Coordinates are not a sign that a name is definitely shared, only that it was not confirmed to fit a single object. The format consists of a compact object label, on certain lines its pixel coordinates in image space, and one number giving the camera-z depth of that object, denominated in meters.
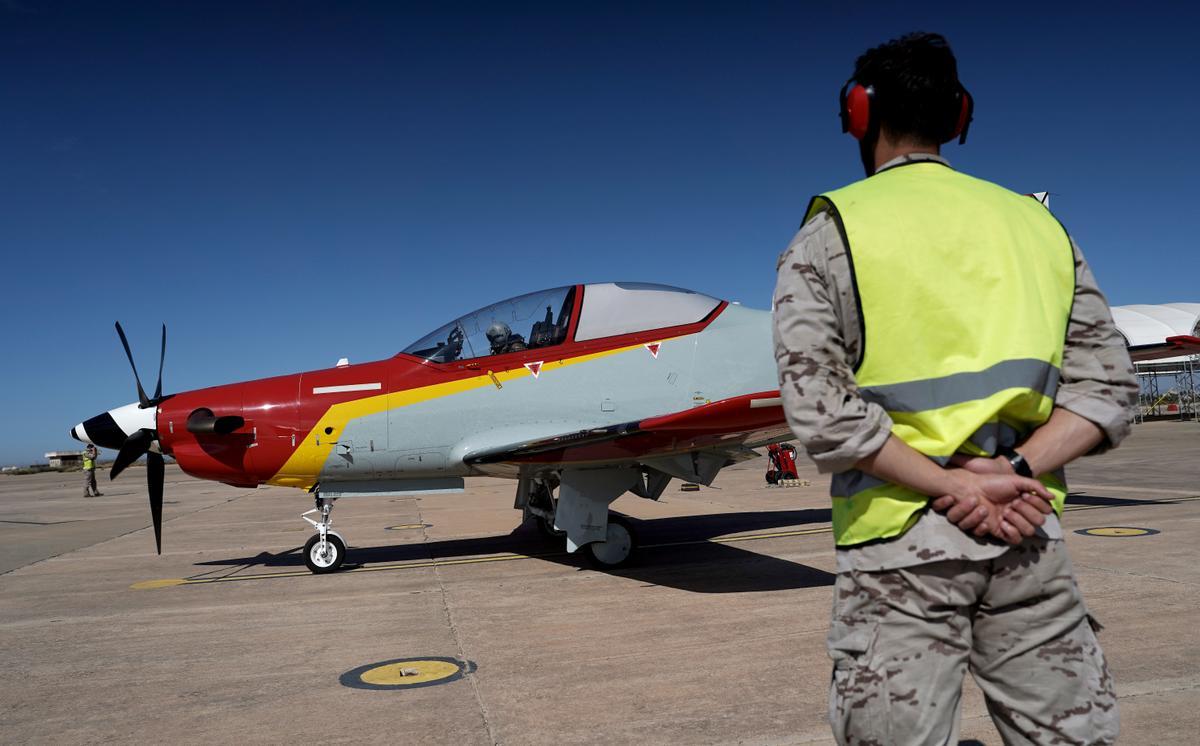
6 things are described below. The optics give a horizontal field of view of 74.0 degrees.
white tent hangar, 51.12
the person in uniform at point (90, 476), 26.31
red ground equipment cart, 20.06
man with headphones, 1.63
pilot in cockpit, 8.48
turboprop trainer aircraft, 8.24
